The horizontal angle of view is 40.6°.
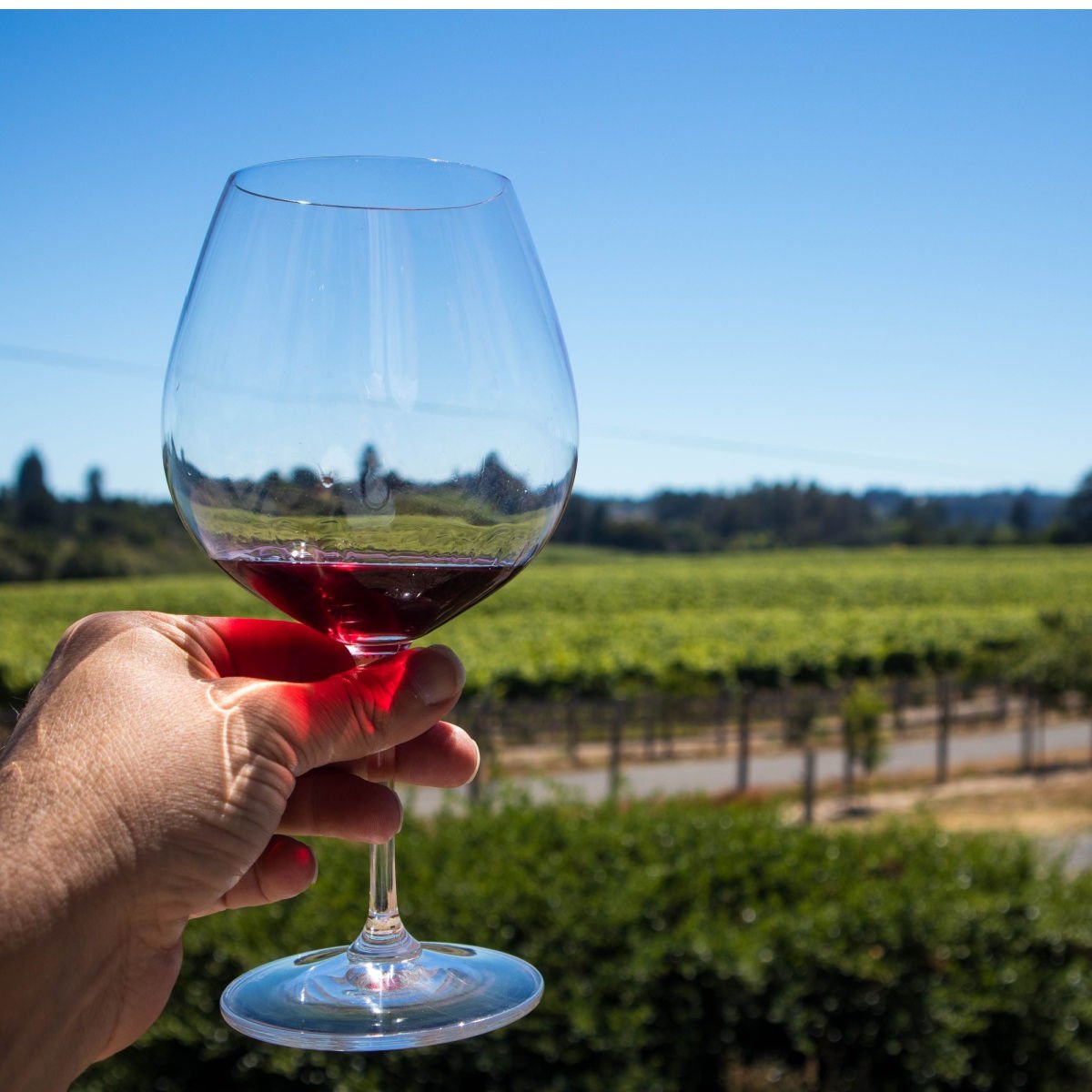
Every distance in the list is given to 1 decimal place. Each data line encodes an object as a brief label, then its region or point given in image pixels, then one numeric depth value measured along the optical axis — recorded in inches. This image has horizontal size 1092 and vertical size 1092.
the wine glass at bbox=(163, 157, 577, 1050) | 14.0
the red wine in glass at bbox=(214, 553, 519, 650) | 15.1
